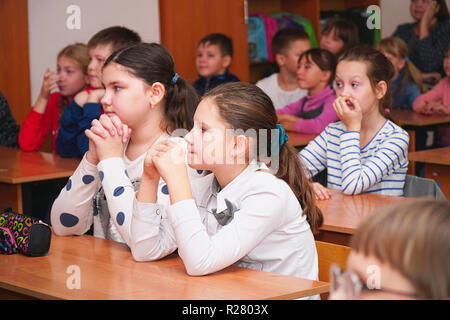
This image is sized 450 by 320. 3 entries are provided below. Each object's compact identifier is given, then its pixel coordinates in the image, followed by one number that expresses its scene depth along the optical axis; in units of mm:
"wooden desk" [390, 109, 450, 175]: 4445
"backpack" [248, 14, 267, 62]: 6148
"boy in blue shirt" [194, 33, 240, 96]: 5289
